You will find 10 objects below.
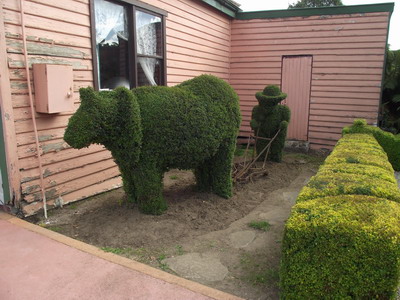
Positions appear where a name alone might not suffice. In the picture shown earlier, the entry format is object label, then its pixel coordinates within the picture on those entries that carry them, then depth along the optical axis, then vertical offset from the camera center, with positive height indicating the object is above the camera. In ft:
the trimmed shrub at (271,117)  25.21 -2.21
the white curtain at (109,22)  18.01 +3.51
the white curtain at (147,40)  20.71 +2.90
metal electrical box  14.29 -0.04
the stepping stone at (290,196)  18.51 -6.08
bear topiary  12.70 -1.66
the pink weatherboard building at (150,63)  14.25 +1.58
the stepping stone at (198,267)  10.45 -5.79
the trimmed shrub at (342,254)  7.53 -3.77
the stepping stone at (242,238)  12.89 -5.91
